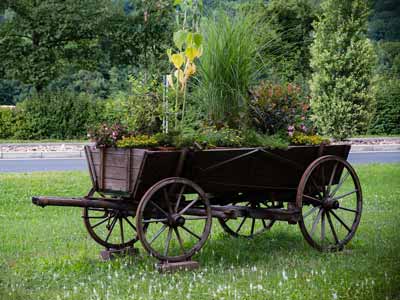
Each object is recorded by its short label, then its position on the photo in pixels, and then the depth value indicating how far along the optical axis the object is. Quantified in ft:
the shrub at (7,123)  69.97
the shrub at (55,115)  70.13
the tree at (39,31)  70.49
